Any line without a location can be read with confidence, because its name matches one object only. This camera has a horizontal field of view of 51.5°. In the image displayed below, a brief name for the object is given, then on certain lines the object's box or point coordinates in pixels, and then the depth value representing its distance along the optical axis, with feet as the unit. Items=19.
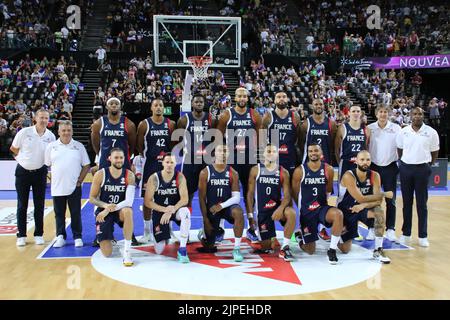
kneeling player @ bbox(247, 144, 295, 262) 18.31
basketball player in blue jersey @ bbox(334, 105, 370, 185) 20.20
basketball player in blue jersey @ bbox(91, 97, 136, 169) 19.65
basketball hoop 37.14
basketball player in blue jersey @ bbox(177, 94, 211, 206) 20.42
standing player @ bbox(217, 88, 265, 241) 20.13
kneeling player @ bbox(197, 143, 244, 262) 18.47
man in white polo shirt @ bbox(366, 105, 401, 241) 20.53
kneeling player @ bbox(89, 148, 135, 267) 17.70
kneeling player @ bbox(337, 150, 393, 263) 17.88
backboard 39.29
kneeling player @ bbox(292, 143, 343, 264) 17.99
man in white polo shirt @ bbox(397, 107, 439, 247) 19.79
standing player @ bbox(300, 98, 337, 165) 20.18
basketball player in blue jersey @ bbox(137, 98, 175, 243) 19.88
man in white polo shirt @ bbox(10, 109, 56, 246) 20.13
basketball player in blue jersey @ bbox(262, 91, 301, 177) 20.15
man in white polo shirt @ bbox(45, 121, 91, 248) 19.76
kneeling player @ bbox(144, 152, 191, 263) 17.87
